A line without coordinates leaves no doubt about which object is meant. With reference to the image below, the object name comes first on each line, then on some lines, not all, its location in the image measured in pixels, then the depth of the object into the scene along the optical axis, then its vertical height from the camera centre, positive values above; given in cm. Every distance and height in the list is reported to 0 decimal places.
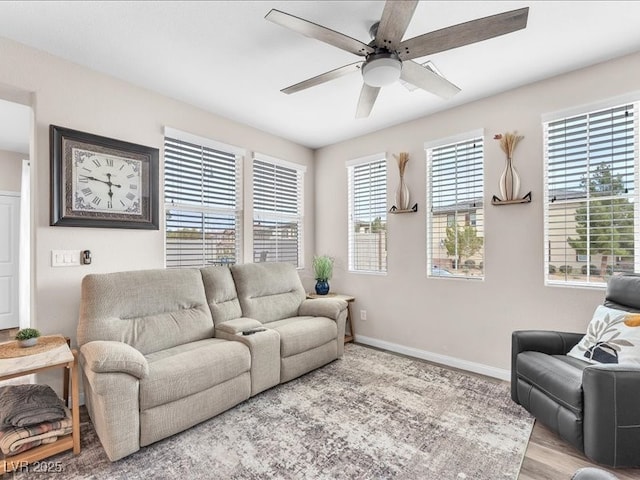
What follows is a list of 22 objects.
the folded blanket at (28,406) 185 -99
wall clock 247 +48
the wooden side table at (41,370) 177 -84
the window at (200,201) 323 +40
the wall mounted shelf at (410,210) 364 +34
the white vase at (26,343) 212 -68
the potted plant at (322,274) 428 -46
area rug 182 -130
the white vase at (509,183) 294 +52
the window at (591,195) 249 +36
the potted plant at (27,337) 212 -65
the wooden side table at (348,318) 418 -104
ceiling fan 156 +107
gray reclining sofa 191 -83
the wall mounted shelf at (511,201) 288 +35
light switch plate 246 -15
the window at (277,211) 403 +38
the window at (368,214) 403 +32
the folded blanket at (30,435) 177 -112
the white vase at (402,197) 371 +49
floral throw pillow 200 -65
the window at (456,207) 324 +34
